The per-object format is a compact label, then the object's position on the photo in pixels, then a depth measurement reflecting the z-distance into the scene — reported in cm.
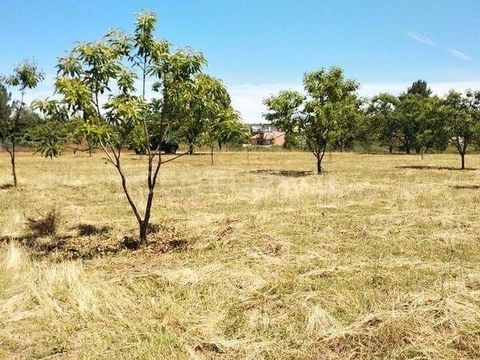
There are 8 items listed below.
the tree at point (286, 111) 3094
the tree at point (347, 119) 3112
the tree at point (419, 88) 10750
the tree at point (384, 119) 7756
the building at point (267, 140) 10503
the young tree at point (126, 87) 984
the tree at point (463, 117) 3428
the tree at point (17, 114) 2089
